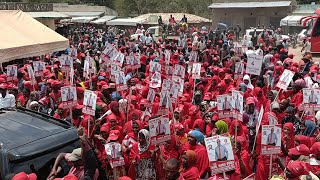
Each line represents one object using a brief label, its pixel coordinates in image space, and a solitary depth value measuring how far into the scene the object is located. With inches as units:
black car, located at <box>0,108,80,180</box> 195.8
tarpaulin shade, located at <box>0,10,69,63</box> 460.4
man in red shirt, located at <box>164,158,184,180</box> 205.6
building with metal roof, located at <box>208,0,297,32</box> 1513.3
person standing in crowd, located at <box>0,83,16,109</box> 370.9
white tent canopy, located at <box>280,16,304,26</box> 1317.7
